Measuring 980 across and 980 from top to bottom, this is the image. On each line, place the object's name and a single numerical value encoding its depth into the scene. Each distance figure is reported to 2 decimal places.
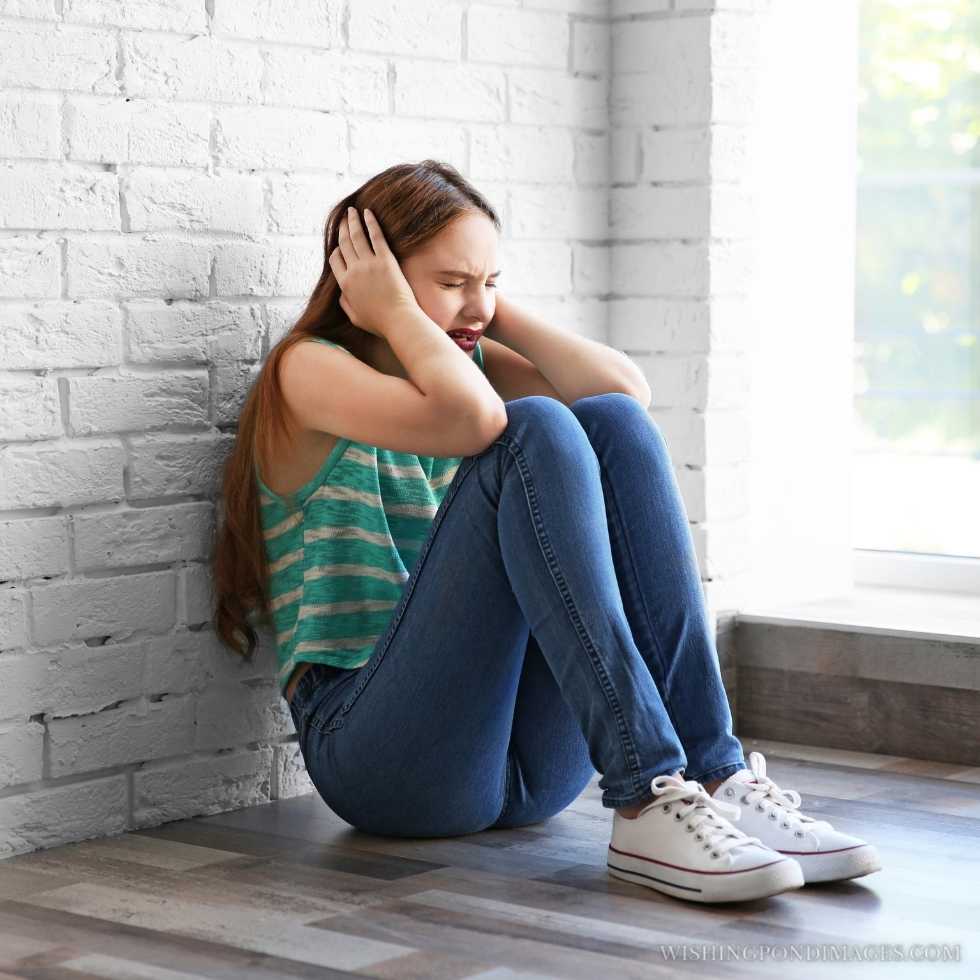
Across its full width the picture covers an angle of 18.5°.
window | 4.43
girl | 3.18
